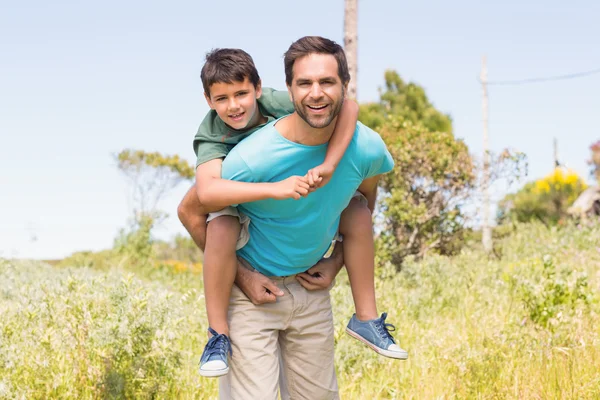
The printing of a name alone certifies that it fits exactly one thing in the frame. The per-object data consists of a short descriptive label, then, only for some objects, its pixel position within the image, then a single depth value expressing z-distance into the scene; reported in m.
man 2.72
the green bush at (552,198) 18.73
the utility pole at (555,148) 28.64
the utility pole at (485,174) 9.83
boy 2.73
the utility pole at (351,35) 9.54
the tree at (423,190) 9.35
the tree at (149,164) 19.38
